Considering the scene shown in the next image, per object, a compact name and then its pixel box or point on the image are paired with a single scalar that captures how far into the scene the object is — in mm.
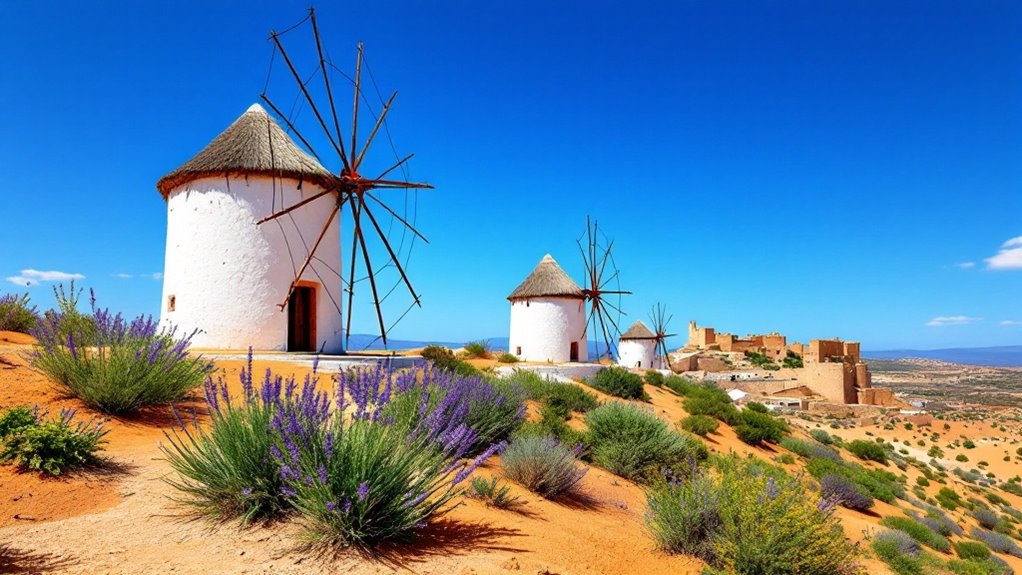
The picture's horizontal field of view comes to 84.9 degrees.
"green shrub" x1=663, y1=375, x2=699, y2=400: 21781
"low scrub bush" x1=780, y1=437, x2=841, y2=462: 15484
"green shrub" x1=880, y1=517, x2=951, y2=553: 10062
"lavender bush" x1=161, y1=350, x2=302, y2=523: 3494
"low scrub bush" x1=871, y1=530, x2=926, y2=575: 7340
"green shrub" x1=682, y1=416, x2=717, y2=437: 14062
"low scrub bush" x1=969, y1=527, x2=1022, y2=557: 12133
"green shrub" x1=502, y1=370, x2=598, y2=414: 11242
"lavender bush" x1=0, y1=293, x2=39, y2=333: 11266
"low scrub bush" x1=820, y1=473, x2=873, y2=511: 10938
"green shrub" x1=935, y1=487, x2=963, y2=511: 15977
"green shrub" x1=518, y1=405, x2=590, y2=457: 7273
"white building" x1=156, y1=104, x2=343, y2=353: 10930
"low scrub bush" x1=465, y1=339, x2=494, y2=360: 22250
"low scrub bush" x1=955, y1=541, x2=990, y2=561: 10377
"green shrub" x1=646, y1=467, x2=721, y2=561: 4598
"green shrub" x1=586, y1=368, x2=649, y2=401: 16656
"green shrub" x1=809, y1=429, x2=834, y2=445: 20169
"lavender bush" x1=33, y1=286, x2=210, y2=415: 5984
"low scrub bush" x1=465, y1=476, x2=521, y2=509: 4668
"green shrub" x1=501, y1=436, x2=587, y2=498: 5500
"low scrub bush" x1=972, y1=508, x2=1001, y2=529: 14703
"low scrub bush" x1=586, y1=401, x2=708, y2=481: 7621
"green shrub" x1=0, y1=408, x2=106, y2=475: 4152
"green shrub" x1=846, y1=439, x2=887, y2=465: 19984
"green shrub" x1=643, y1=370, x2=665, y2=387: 21781
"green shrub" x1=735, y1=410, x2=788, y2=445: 15336
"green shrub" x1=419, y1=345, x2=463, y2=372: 11733
